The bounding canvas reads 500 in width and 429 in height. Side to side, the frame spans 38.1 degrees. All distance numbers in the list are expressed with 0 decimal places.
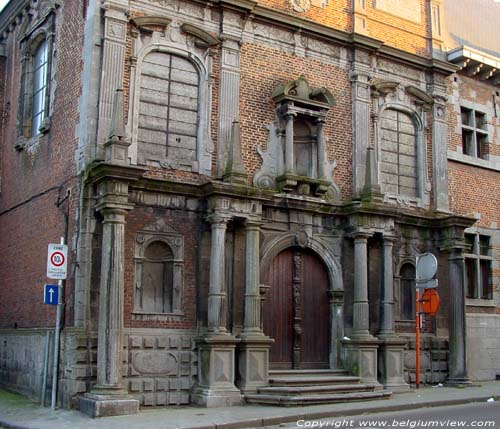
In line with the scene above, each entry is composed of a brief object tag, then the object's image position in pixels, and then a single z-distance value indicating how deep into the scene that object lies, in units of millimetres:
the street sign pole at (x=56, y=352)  13250
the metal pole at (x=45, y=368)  13727
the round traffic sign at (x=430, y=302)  16047
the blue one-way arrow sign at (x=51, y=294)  13273
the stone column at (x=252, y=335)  14391
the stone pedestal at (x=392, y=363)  16297
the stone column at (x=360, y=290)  16328
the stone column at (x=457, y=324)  17828
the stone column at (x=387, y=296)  16719
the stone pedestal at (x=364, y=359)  16031
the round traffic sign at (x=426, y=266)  15828
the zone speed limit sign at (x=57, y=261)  13250
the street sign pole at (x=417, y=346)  16234
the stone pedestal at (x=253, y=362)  14342
